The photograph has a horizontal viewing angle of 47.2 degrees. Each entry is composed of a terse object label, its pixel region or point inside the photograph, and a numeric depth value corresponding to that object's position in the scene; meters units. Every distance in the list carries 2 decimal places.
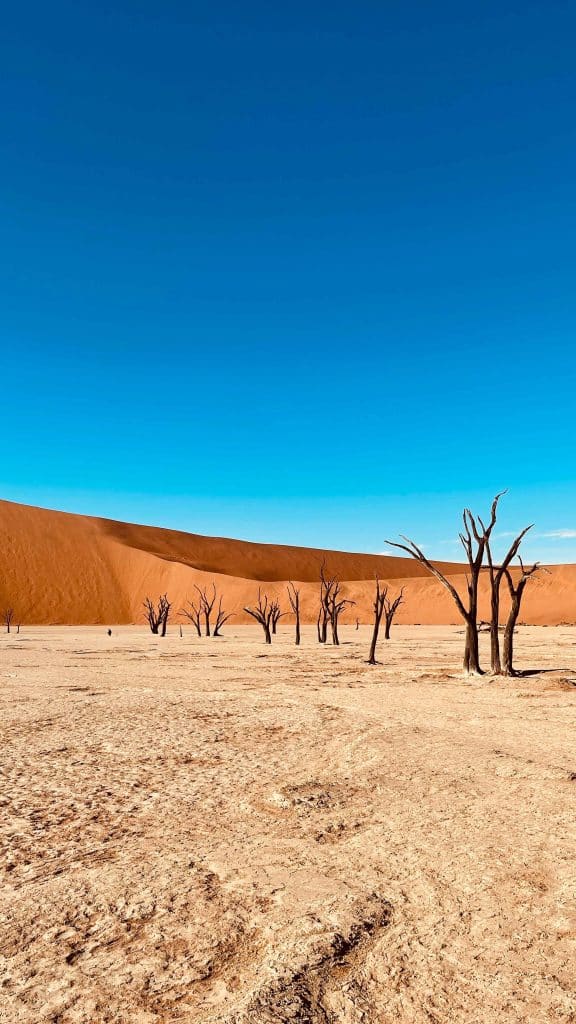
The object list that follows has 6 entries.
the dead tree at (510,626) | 14.61
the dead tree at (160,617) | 40.17
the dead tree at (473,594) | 14.70
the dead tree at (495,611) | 14.77
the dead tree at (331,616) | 28.94
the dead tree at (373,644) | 18.91
